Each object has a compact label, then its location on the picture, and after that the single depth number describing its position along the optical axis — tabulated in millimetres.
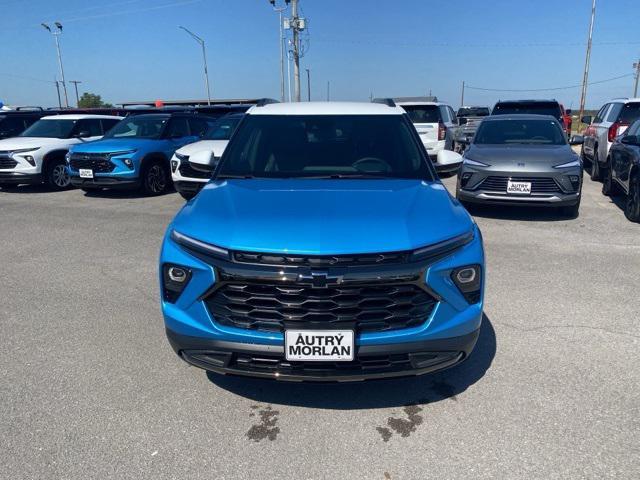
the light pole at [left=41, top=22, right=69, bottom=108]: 41031
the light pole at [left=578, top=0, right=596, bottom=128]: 27953
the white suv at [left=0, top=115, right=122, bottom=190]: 10711
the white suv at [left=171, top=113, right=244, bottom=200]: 9172
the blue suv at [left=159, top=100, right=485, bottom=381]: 2480
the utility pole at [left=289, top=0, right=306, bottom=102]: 29531
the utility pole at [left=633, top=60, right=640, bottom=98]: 42328
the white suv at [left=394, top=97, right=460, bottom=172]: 12898
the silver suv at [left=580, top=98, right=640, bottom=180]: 10352
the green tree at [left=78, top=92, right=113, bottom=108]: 79912
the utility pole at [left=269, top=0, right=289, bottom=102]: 34806
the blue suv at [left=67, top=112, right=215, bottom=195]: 9891
